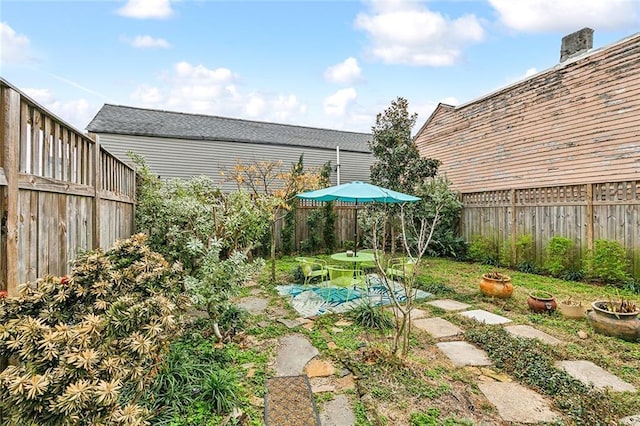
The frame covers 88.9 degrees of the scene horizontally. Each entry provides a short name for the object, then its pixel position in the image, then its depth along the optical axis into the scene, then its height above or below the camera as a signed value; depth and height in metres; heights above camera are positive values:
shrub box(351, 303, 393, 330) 4.09 -1.32
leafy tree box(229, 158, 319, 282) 6.05 +0.79
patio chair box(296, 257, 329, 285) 5.37 -0.86
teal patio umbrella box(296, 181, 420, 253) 6.10 +0.43
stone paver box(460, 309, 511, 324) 4.29 -1.39
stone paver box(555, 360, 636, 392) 2.75 -1.44
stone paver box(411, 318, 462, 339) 3.89 -1.40
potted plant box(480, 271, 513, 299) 5.23 -1.16
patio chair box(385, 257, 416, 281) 5.07 -0.86
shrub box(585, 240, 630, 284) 6.00 -0.90
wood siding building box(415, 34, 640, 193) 7.02 +2.26
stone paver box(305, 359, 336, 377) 2.93 -1.42
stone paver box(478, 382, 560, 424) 2.33 -1.44
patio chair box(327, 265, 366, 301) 4.70 -0.90
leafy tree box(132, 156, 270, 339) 3.44 -0.17
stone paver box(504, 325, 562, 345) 3.65 -1.41
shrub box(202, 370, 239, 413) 2.37 -1.33
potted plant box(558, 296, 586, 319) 4.36 -1.29
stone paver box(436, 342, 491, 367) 3.17 -1.43
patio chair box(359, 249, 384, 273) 6.28 -1.00
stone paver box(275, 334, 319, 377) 3.00 -1.41
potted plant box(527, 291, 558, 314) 4.55 -1.26
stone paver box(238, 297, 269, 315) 4.76 -1.37
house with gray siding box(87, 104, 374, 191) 12.95 +3.23
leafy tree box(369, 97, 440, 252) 9.14 +1.76
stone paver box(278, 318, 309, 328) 4.15 -1.39
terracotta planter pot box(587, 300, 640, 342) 3.70 -1.28
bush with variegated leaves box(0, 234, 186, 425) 1.25 -0.57
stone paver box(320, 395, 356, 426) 2.26 -1.43
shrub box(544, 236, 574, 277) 6.86 -0.87
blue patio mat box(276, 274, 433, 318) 4.83 -1.36
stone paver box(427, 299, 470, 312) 4.86 -1.38
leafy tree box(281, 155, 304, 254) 9.73 -0.42
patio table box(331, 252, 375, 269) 5.93 -0.80
